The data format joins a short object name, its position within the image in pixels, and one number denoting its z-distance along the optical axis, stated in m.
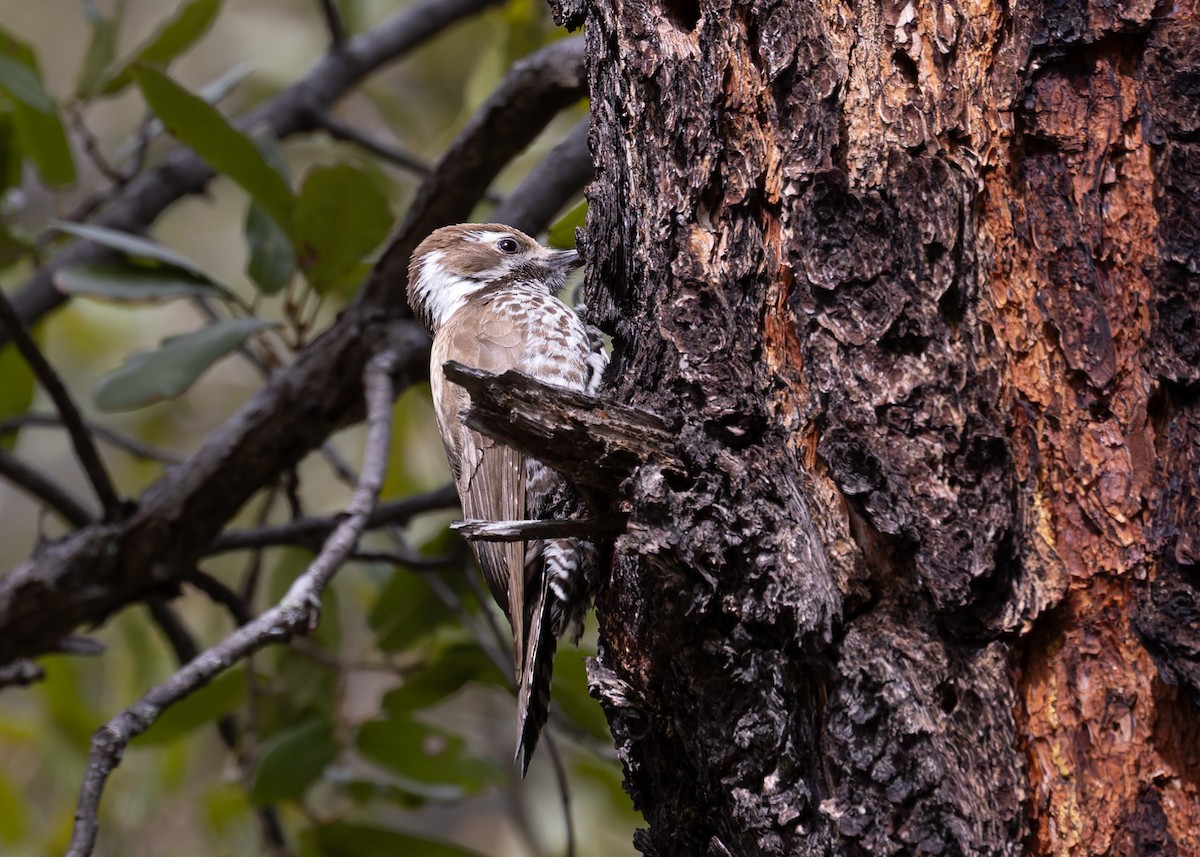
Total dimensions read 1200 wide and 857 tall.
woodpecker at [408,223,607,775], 5.04
